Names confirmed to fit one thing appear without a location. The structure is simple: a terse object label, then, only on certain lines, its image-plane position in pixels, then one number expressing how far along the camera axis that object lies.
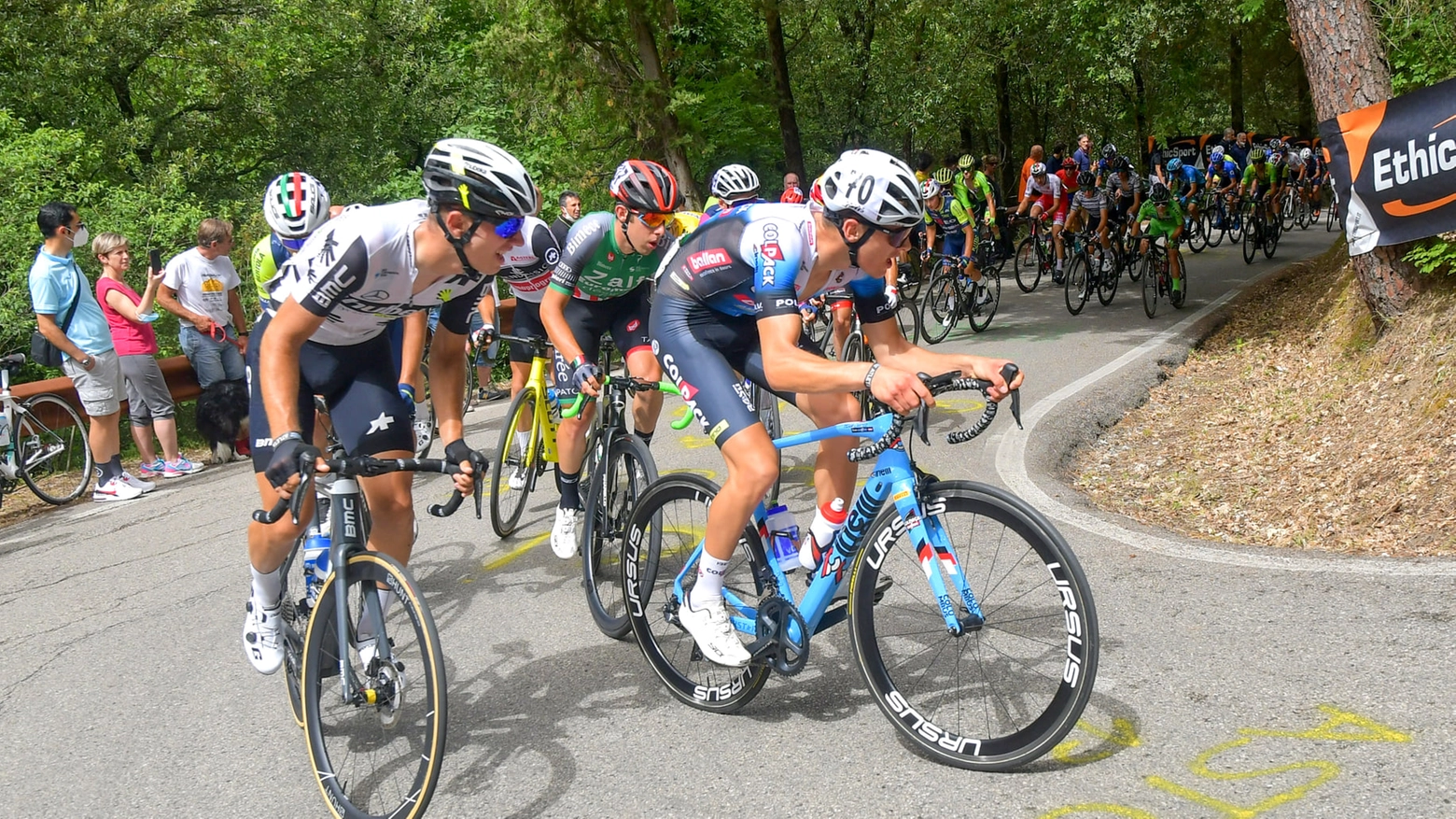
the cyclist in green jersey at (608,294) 5.54
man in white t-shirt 9.59
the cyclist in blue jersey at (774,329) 3.69
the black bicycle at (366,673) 3.23
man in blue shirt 8.67
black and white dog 10.28
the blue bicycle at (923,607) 3.35
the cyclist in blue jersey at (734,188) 8.71
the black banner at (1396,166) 7.36
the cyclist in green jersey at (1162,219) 14.49
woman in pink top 9.50
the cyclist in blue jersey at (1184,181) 18.22
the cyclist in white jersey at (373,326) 3.53
